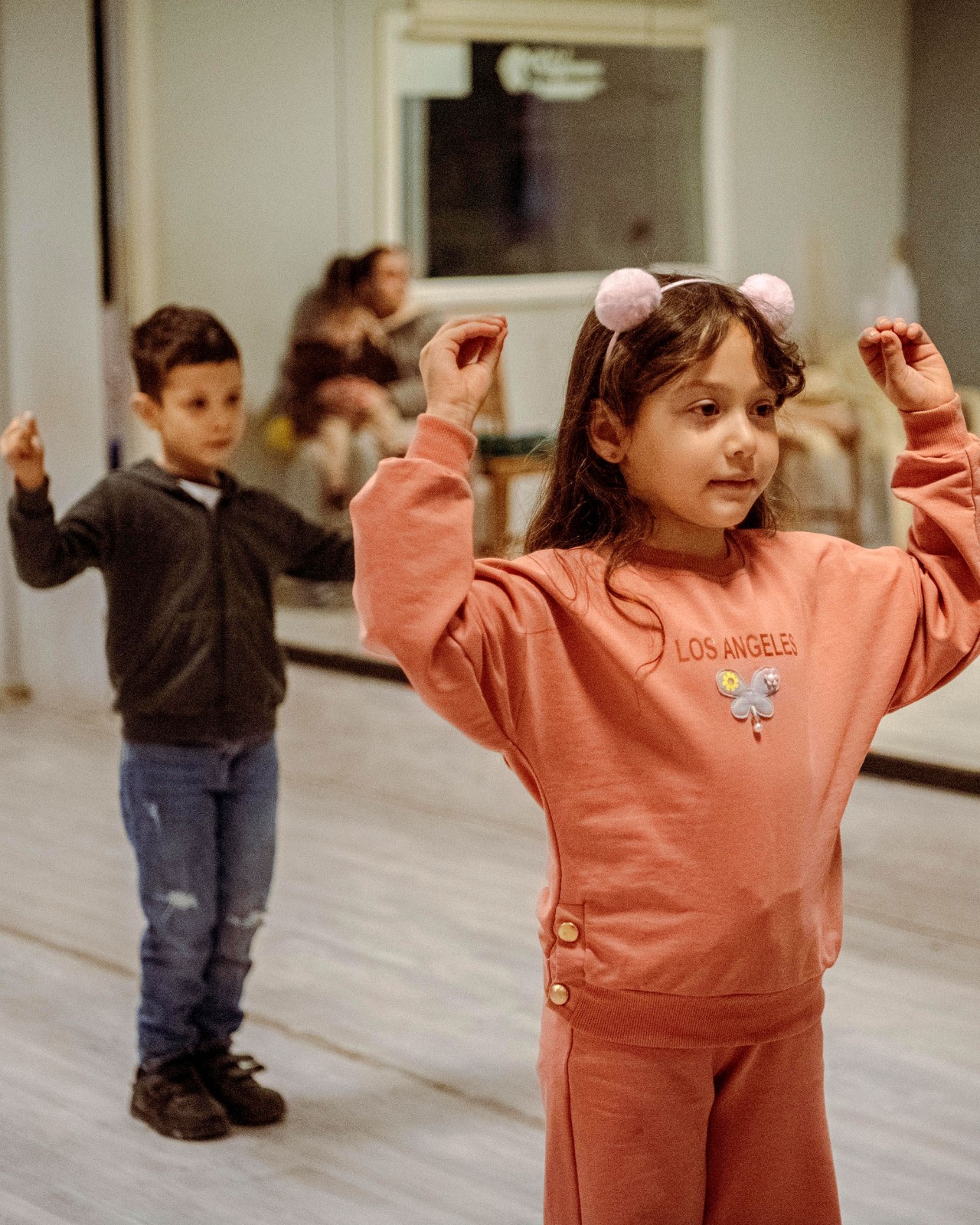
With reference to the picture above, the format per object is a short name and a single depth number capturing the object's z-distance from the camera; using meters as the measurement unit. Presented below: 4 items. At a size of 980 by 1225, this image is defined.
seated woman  6.09
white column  5.06
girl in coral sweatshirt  1.50
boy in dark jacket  2.47
